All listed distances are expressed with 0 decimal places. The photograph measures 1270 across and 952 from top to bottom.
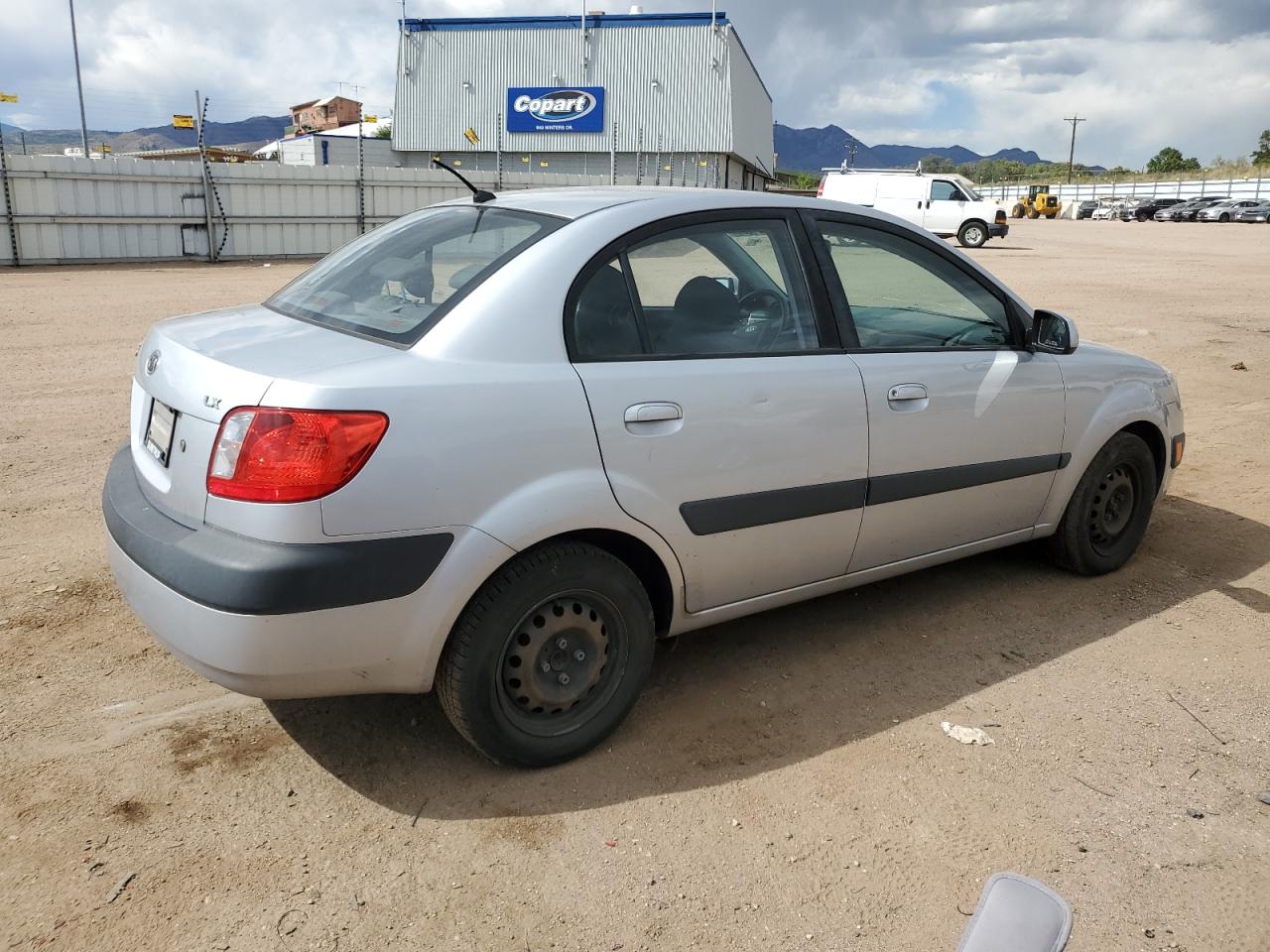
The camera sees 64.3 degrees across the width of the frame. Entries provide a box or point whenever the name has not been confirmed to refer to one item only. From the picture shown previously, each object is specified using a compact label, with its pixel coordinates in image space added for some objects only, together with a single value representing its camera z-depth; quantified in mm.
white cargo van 27344
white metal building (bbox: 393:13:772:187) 41000
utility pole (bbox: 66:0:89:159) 25766
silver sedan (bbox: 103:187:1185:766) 2486
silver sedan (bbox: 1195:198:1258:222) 50875
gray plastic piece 1574
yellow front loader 60534
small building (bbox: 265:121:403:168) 42750
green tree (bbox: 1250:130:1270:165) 83838
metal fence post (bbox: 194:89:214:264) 18969
